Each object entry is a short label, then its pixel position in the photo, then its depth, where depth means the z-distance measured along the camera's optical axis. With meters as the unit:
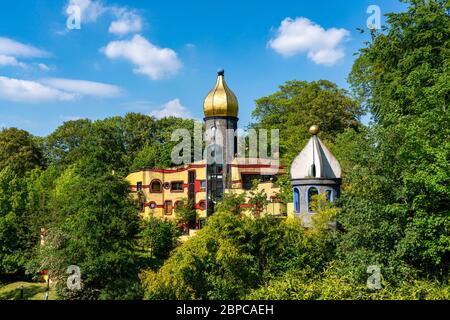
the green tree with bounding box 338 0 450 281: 14.85
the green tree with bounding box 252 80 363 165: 38.33
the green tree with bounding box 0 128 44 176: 45.59
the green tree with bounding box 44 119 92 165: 52.72
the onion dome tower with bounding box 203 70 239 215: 33.53
